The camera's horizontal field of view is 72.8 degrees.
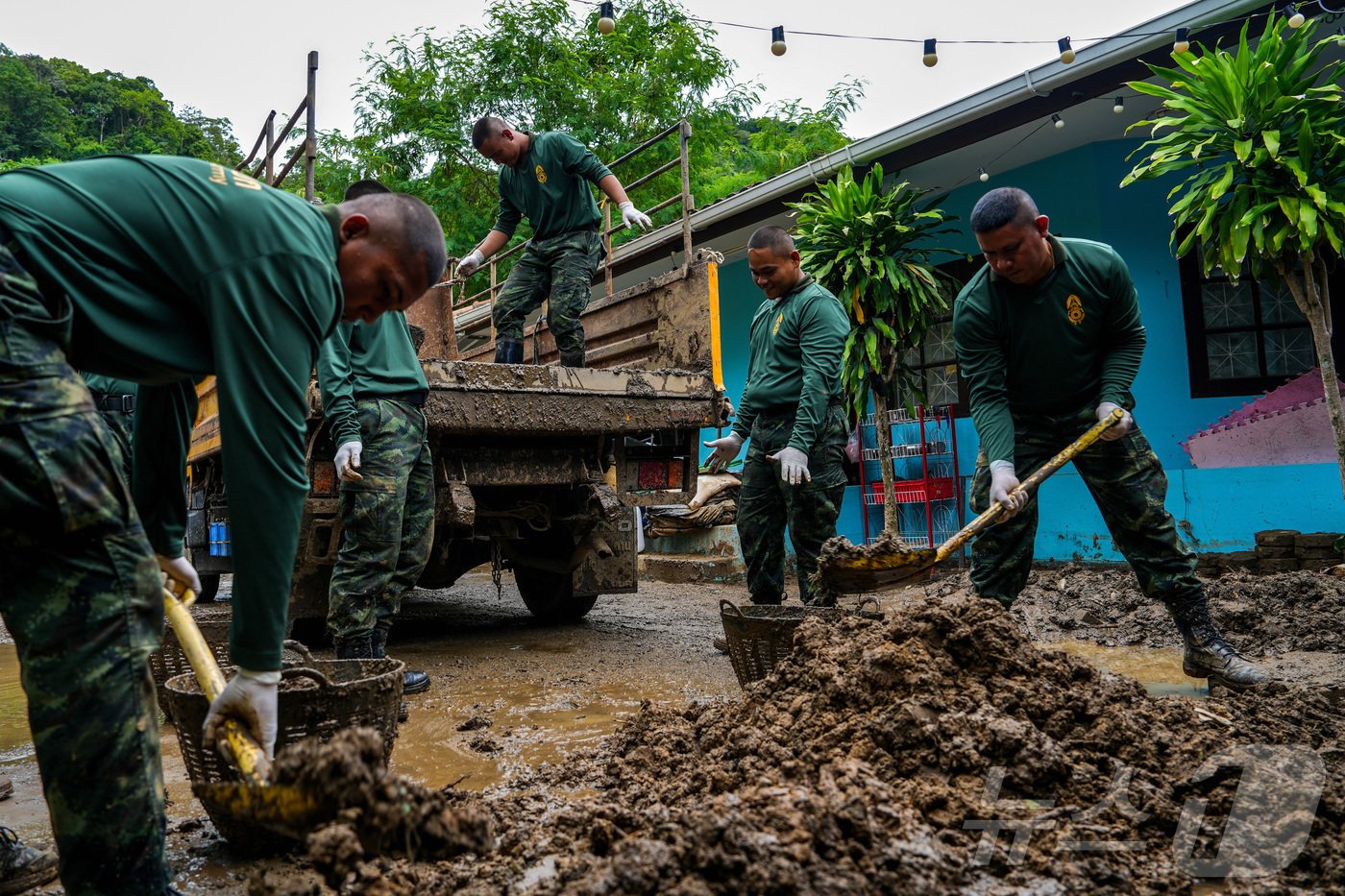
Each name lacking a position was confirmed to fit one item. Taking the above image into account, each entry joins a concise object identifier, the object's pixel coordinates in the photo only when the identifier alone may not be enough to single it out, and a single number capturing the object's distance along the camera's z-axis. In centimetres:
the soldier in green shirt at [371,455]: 341
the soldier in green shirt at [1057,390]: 328
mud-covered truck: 410
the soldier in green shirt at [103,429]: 137
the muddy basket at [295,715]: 202
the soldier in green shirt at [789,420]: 393
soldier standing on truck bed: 492
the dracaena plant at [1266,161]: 525
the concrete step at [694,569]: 852
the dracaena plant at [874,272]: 769
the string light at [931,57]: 712
